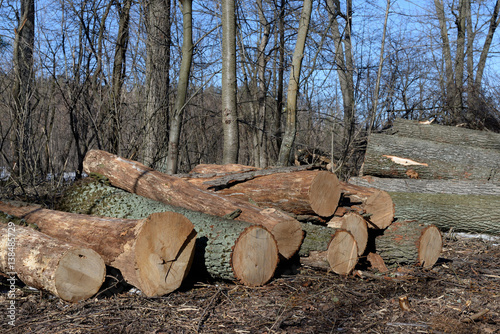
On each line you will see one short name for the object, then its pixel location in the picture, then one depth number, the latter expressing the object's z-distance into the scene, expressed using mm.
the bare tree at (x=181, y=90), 6918
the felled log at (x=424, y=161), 6754
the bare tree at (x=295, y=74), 7520
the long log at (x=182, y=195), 3850
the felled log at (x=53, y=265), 3045
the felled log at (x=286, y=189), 4207
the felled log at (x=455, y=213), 5758
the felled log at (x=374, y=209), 4477
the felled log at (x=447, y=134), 7957
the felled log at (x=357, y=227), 4148
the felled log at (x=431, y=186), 6262
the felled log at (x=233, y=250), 3430
